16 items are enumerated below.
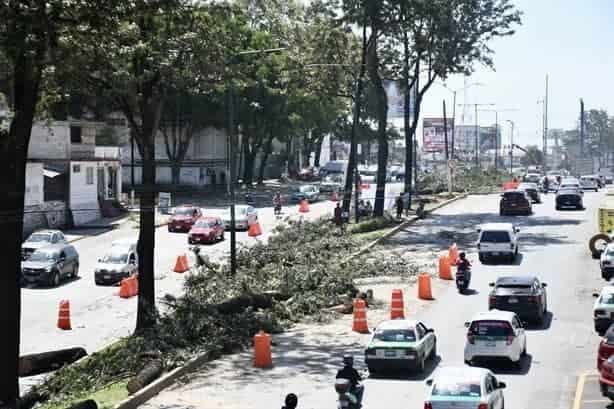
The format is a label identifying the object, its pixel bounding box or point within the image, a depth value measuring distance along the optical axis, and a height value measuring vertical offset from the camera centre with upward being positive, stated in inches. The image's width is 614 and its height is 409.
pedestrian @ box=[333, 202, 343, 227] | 2349.3 -130.2
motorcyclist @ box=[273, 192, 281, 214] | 2918.3 -127.9
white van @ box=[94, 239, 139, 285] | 1782.7 -180.9
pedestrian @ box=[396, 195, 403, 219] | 2573.8 -117.0
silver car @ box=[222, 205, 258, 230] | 2508.6 -139.4
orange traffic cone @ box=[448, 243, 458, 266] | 1811.0 -168.3
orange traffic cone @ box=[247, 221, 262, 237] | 2385.6 -162.8
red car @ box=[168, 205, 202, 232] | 2515.7 -146.6
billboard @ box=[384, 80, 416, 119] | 5149.6 +289.5
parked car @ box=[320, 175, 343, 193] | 3867.6 -103.5
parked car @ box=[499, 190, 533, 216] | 2576.3 -110.3
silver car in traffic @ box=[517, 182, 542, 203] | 2984.7 -96.5
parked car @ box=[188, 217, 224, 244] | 2263.8 -157.0
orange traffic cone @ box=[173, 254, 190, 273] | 1889.8 -192.1
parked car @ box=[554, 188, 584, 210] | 2751.0 -107.1
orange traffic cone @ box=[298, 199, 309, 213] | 3031.5 -140.1
